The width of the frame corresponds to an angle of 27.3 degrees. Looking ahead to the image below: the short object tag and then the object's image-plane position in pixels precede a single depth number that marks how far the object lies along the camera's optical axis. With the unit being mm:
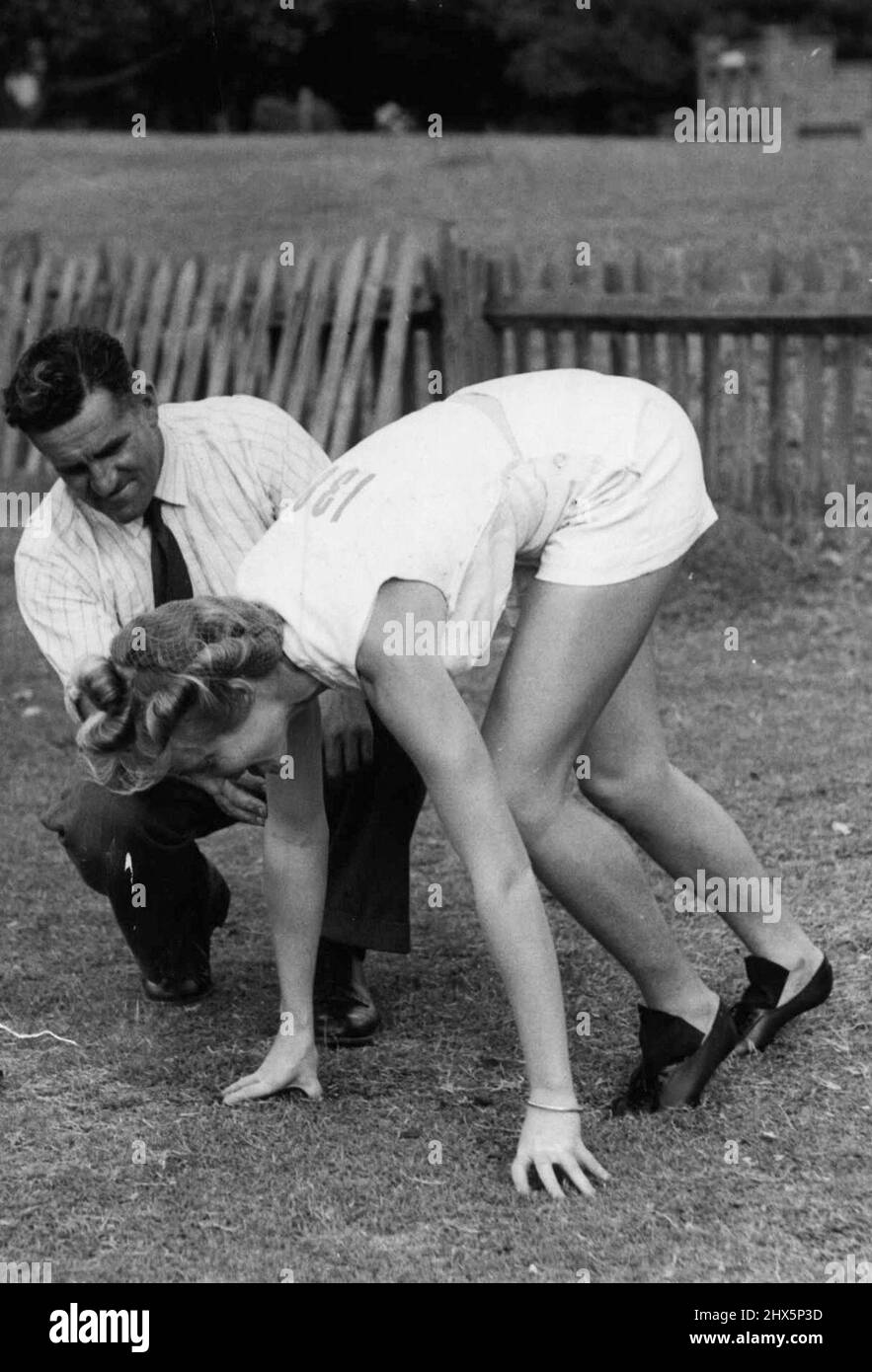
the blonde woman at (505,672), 2898
